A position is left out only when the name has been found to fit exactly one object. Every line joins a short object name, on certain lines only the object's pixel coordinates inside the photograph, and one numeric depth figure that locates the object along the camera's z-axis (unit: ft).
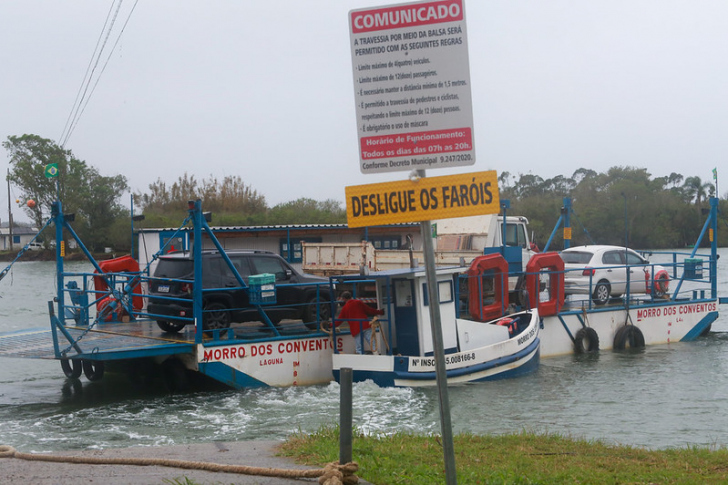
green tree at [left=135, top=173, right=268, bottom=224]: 199.72
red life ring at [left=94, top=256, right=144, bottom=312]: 58.23
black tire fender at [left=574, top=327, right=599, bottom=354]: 64.39
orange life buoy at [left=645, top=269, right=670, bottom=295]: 72.37
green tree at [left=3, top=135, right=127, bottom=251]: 236.84
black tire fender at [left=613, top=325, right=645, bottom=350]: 67.05
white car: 71.10
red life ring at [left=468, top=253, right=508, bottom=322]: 55.01
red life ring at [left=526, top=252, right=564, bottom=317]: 60.85
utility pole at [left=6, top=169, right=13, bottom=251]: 283.75
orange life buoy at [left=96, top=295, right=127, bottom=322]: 54.13
